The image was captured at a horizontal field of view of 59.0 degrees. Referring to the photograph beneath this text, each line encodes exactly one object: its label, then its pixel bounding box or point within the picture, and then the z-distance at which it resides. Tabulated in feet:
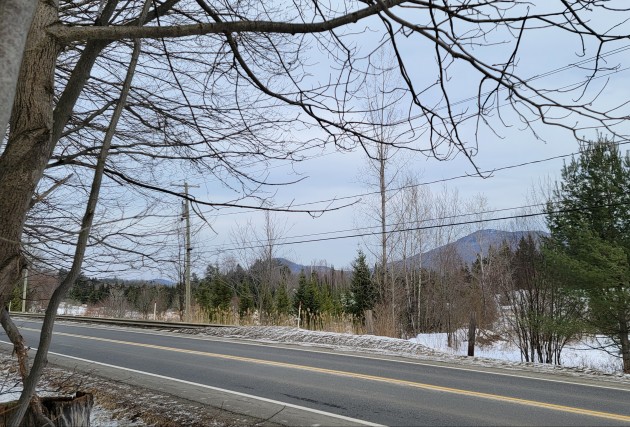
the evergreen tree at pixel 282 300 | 129.39
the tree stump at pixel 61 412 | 14.06
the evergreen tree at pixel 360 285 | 125.12
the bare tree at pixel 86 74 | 8.78
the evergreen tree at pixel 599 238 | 59.41
